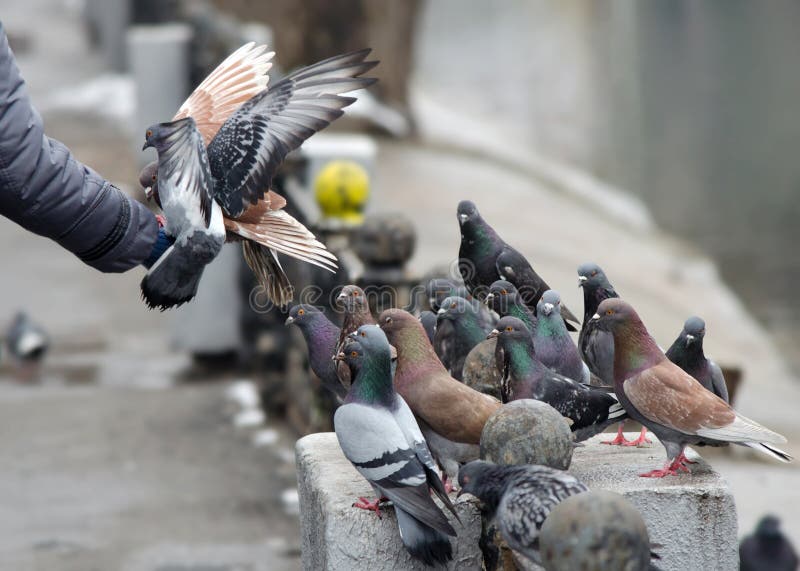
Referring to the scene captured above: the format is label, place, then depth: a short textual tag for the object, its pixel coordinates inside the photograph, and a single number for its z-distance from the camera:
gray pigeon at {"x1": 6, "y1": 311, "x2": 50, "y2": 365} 20.42
